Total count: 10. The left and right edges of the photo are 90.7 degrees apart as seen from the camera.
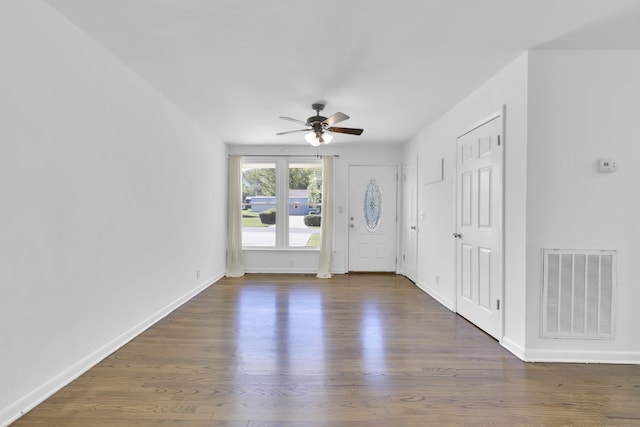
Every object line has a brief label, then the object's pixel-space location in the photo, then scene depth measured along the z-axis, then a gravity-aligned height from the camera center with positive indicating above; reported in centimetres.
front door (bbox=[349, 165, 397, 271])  635 -15
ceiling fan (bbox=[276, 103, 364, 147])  381 +102
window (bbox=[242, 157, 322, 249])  634 +15
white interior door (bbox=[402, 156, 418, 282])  550 -15
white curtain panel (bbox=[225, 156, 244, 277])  610 -16
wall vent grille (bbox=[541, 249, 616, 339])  257 -68
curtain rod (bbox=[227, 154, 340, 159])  628 +109
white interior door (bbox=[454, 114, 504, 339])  300 -16
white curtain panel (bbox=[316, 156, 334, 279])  616 -8
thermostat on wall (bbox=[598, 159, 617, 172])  255 +38
